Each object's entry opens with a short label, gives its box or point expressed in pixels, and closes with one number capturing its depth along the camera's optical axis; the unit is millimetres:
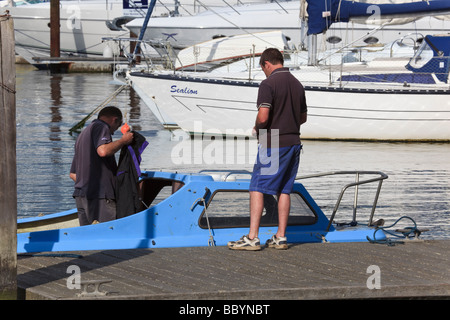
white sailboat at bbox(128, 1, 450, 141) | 38719
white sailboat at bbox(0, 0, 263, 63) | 88437
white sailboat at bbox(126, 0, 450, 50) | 66562
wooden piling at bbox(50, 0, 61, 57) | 76062
